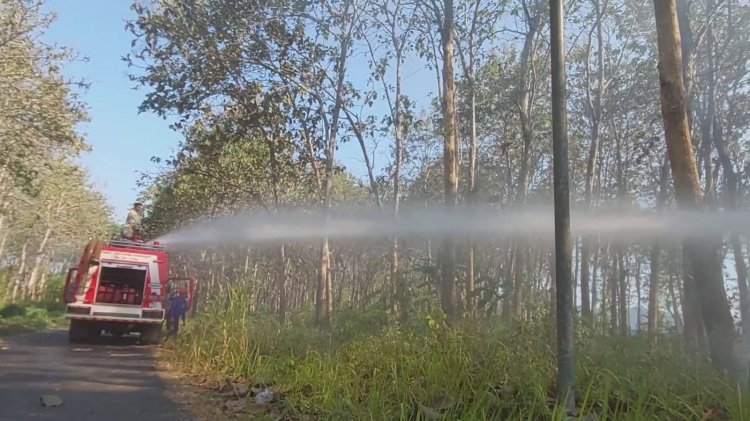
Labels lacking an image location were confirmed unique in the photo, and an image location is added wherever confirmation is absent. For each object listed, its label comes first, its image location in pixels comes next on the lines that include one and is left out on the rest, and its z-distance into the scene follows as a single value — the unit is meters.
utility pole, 4.42
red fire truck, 14.34
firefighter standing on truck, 16.19
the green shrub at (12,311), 21.96
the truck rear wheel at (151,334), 15.12
